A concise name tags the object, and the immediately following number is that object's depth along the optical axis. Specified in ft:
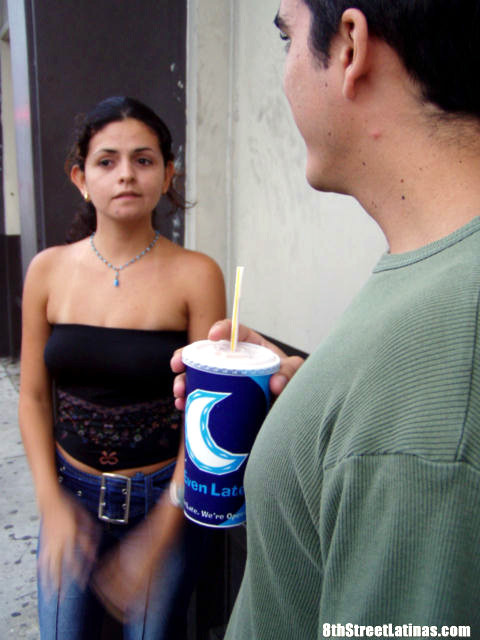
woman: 5.25
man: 1.70
